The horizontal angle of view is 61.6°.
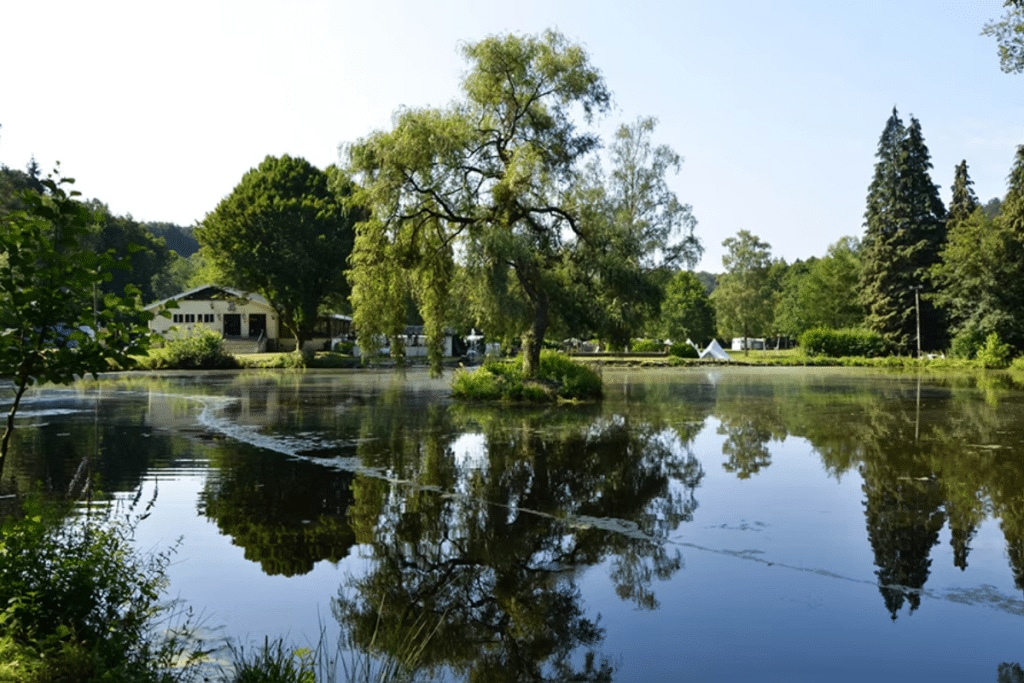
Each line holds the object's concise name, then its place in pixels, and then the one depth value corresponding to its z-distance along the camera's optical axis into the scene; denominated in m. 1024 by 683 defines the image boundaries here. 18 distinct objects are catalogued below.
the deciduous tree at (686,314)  84.44
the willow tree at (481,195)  25.50
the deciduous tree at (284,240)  57.69
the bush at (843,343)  63.38
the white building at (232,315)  68.38
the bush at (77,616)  4.58
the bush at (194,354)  50.16
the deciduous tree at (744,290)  81.62
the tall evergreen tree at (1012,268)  54.41
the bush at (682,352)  68.50
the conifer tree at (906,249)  62.88
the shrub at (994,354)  53.62
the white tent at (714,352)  69.03
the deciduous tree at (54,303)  4.85
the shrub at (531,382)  27.36
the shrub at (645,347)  75.38
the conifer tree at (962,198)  65.06
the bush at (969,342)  56.38
